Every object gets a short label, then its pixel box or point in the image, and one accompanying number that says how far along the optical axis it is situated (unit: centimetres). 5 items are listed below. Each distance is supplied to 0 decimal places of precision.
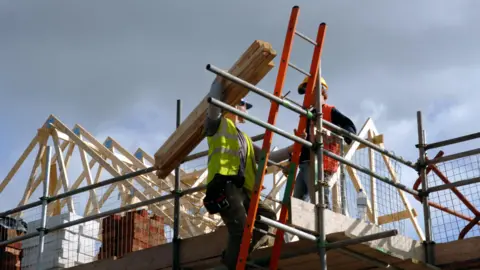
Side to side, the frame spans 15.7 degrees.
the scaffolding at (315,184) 1535
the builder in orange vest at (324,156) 1850
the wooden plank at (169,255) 1755
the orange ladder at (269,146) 1520
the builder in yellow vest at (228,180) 1564
